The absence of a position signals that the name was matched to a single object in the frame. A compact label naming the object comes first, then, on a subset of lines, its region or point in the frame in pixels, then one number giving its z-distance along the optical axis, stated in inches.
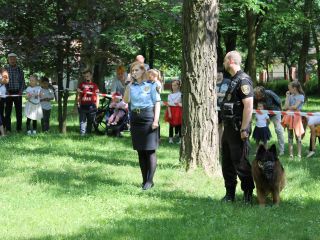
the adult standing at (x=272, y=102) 451.5
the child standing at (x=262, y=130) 458.6
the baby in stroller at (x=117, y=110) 549.3
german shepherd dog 264.1
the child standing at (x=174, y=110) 527.7
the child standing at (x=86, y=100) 556.1
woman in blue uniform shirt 306.5
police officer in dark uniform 263.1
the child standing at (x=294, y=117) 457.1
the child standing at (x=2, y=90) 529.8
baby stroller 552.4
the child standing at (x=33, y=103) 545.3
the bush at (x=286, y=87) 1515.7
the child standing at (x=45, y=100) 562.3
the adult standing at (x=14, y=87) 546.6
